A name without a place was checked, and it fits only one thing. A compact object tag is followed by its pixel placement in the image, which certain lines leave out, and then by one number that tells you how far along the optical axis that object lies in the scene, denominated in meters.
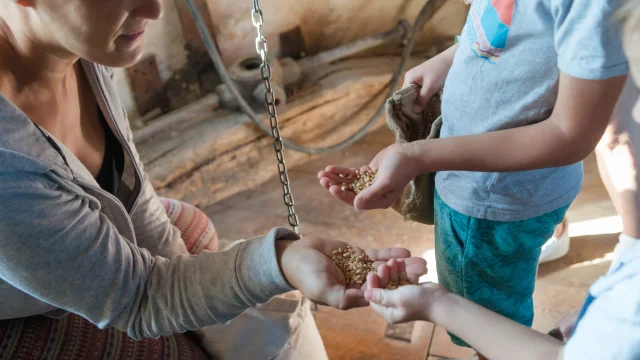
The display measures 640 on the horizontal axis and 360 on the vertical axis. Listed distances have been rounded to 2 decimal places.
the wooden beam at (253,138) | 2.05
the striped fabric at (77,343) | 0.98
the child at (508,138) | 0.70
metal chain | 0.95
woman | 0.81
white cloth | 1.20
